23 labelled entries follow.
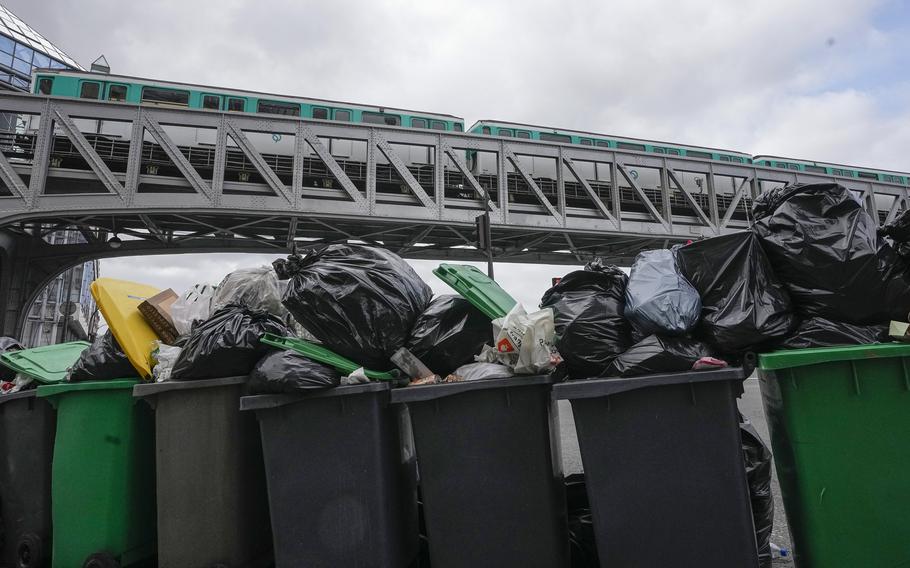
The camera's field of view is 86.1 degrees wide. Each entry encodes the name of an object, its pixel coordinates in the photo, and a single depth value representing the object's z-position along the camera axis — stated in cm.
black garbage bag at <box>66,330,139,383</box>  272
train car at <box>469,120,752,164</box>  1764
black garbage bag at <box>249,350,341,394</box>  213
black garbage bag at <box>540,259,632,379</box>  213
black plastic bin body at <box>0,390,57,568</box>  281
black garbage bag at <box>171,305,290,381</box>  242
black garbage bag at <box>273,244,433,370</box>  234
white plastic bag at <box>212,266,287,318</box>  315
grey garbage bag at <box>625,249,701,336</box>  203
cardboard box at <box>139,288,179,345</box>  296
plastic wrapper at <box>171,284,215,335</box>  299
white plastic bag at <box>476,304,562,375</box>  209
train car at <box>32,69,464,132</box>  1370
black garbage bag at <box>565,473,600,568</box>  241
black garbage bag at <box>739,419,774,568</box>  235
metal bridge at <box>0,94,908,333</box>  1247
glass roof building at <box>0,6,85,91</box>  3142
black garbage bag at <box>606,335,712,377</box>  192
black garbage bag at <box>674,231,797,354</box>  199
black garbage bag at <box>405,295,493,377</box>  239
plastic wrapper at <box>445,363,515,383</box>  214
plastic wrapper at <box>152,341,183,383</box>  256
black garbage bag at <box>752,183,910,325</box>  198
